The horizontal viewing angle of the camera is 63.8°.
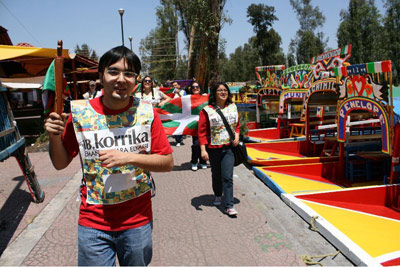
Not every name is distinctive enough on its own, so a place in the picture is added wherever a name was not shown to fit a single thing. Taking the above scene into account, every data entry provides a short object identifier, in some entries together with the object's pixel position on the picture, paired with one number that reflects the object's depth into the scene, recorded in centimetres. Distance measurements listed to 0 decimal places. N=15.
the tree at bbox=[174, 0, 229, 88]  1467
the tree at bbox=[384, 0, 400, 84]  4228
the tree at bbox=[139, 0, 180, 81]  4369
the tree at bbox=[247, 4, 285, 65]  5072
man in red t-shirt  196
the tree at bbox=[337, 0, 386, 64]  4294
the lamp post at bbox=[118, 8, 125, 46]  1911
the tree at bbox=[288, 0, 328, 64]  5422
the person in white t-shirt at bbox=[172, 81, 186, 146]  1038
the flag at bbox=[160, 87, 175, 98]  1124
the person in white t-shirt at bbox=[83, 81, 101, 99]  907
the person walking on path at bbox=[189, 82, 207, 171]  744
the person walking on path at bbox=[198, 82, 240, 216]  468
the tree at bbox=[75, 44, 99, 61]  8425
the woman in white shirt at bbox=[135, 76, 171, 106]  764
